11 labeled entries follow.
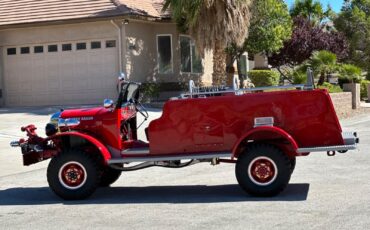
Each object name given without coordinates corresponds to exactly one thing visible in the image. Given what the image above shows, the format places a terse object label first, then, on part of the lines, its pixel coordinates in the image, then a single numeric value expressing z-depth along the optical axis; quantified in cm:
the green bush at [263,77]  2870
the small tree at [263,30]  2586
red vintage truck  860
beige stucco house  2320
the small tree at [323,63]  2712
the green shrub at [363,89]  3373
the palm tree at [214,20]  2180
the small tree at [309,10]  4200
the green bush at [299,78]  2586
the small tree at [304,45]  3278
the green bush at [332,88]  2592
